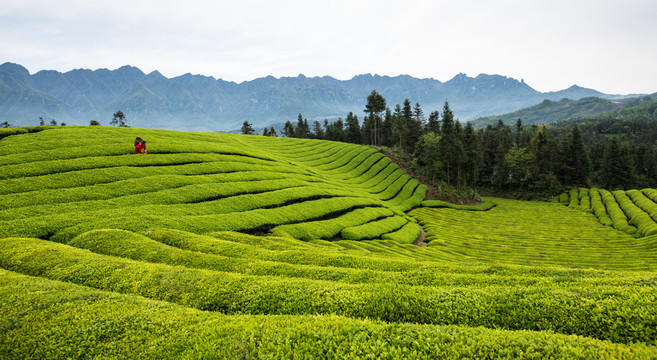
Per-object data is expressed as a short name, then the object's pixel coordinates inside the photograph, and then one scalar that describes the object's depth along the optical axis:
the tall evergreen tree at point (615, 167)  96.12
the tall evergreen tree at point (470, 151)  89.38
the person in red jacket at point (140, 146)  40.16
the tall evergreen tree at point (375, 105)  108.38
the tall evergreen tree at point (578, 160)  101.12
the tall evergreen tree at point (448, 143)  81.88
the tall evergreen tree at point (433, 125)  114.56
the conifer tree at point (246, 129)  139.60
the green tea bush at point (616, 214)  50.07
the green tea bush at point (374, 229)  35.00
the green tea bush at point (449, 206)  70.25
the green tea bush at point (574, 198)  78.66
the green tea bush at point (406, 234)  39.06
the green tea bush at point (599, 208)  57.82
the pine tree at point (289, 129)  149.50
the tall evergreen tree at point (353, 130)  138.38
